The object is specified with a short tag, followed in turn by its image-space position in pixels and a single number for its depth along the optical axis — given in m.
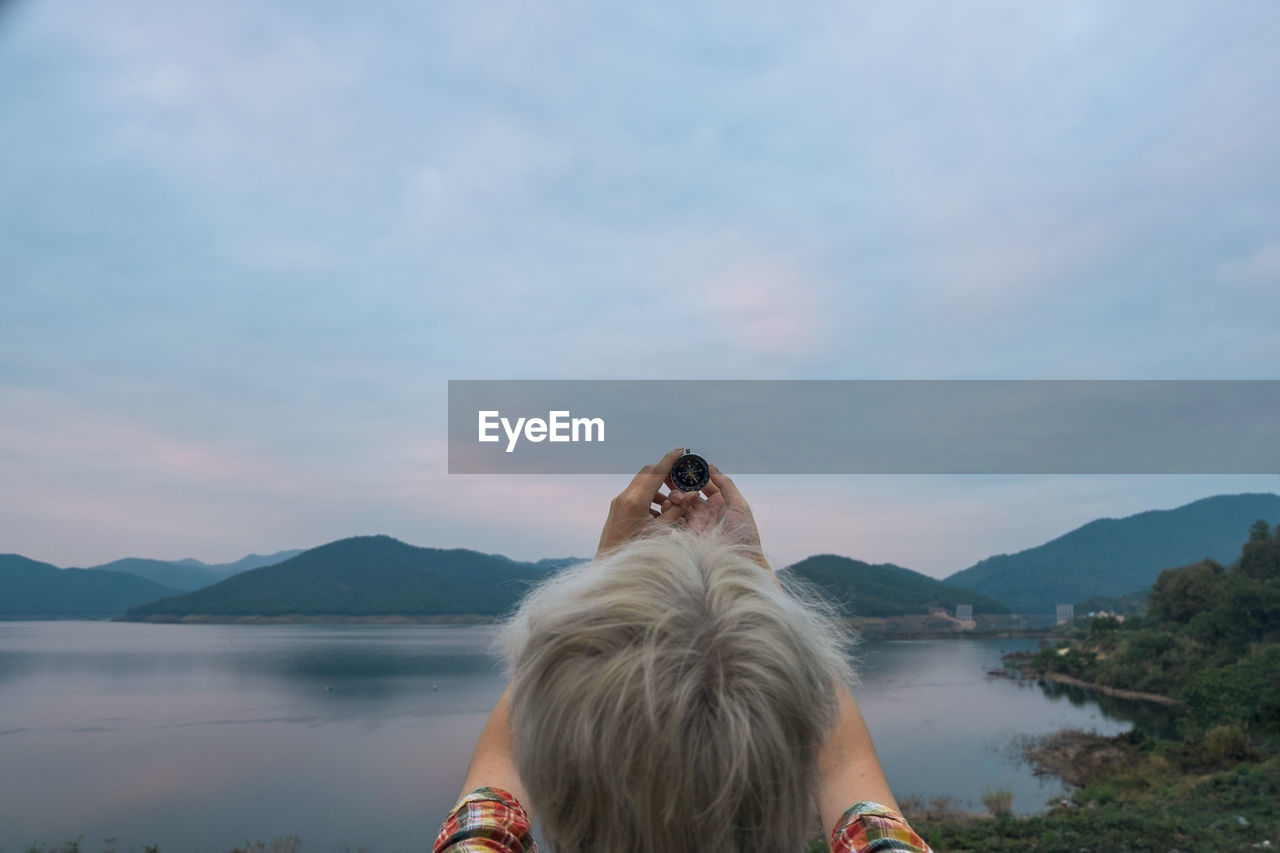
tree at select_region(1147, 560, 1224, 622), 24.92
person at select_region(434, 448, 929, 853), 0.62
